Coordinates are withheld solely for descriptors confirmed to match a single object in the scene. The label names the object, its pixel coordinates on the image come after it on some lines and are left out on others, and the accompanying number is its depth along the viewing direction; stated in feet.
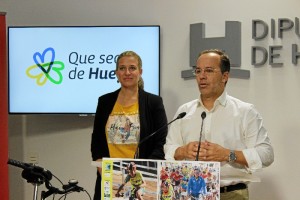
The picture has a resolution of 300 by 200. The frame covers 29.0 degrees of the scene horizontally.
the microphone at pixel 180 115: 8.82
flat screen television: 15.28
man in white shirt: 8.94
